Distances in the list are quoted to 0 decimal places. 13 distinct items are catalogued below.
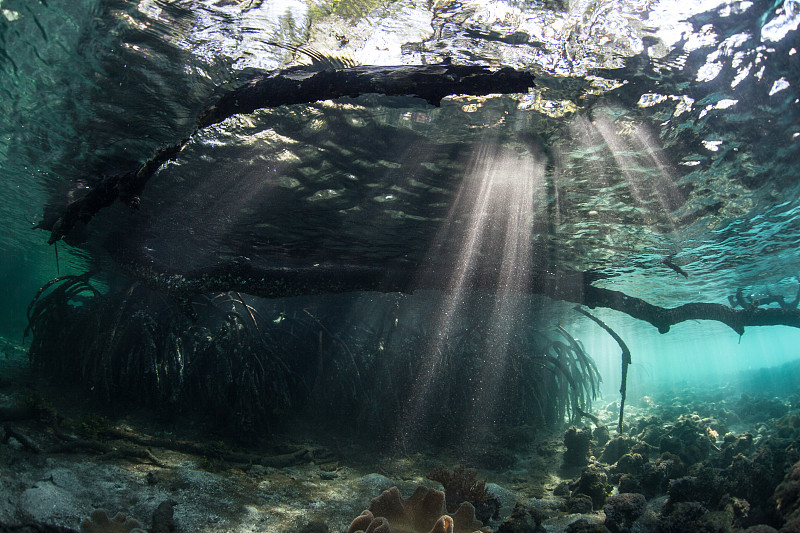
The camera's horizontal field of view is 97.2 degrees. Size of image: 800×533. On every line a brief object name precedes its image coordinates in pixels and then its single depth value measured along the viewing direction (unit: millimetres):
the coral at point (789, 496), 3887
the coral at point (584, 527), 4307
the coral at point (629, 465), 8133
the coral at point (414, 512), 3452
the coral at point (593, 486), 6609
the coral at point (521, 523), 4566
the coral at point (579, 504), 5894
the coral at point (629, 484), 6645
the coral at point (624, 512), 4766
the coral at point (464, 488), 5602
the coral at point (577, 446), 9696
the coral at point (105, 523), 3137
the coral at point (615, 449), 10070
